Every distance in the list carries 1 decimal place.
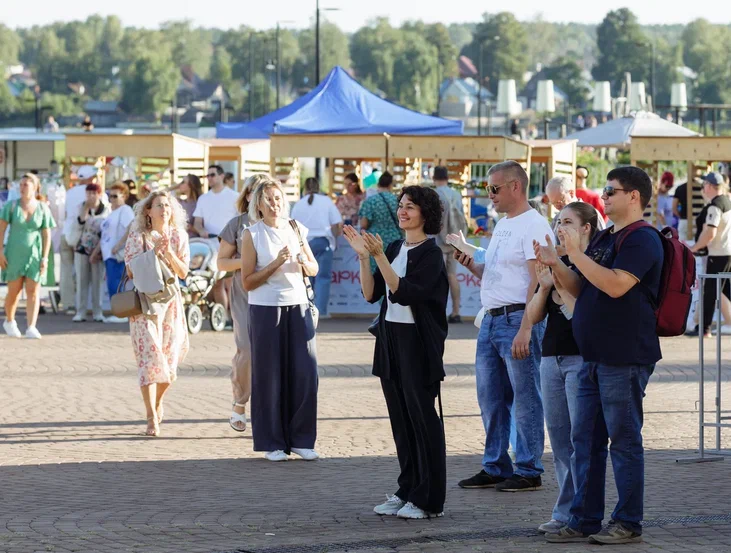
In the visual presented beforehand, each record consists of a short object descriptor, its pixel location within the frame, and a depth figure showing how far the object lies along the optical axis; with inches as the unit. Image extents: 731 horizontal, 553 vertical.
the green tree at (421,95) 7415.4
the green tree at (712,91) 7701.8
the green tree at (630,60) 7573.8
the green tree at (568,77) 7121.1
